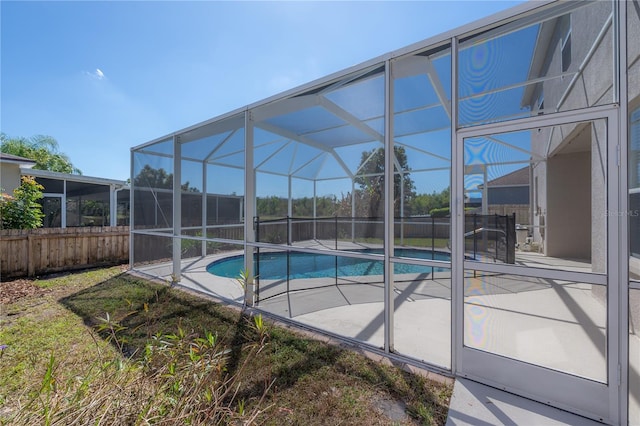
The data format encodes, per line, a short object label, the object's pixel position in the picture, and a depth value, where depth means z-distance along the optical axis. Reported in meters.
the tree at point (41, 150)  22.80
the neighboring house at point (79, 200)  9.64
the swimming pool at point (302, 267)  4.86
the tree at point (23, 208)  6.37
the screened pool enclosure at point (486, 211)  1.99
